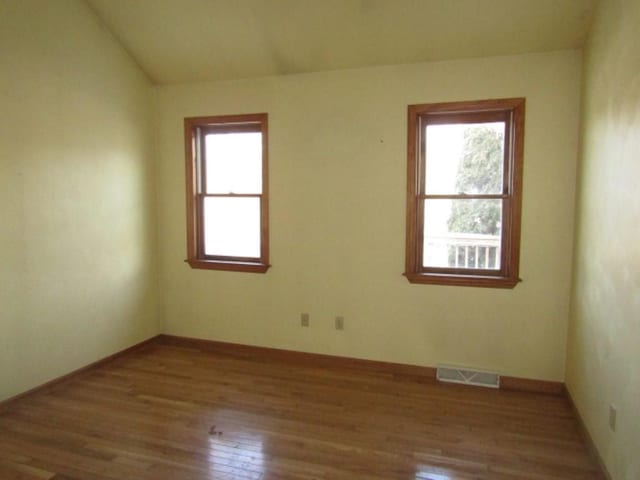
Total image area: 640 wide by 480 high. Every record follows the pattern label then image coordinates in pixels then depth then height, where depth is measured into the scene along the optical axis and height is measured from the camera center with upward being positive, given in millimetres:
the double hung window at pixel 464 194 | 3104 +218
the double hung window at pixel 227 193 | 3738 +254
